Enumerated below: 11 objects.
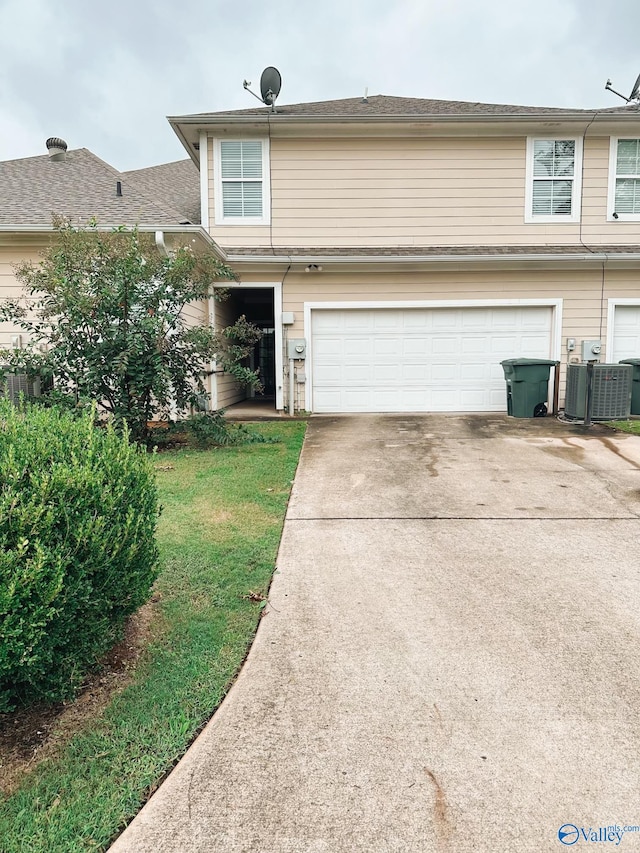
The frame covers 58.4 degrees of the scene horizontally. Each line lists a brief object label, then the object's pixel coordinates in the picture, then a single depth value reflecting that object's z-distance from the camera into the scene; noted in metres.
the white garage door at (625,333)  10.85
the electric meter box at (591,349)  10.72
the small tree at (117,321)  6.55
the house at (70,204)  8.84
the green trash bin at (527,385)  9.92
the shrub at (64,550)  1.99
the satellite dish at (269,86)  10.70
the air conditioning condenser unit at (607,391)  9.18
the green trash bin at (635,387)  9.93
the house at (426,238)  10.55
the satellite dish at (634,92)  11.48
